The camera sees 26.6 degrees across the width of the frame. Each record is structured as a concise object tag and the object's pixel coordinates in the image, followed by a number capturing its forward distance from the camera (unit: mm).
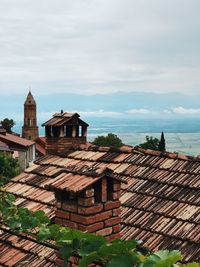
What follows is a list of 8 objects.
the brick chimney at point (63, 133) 9922
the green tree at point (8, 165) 34756
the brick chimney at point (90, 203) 5004
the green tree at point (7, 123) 70938
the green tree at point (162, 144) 41844
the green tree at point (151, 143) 57488
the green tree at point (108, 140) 61781
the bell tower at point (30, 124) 91125
